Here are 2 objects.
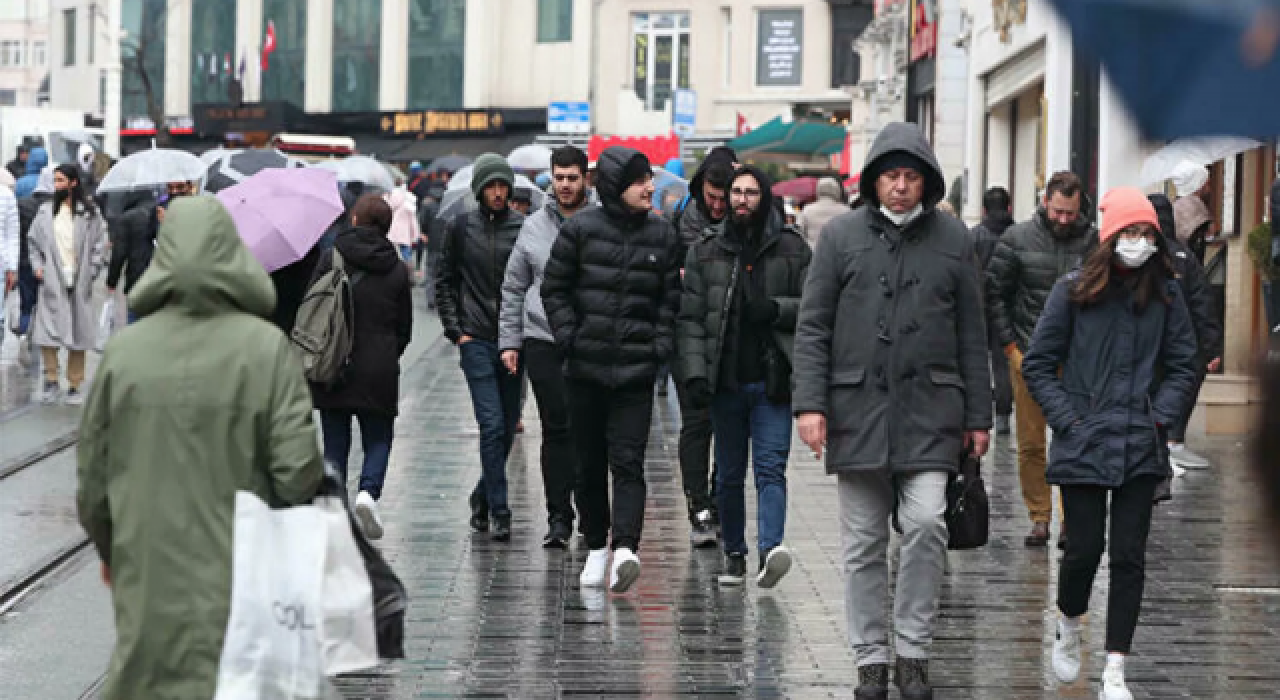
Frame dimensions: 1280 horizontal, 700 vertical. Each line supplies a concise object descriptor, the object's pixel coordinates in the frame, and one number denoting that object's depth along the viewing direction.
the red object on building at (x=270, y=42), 70.06
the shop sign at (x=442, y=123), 66.38
